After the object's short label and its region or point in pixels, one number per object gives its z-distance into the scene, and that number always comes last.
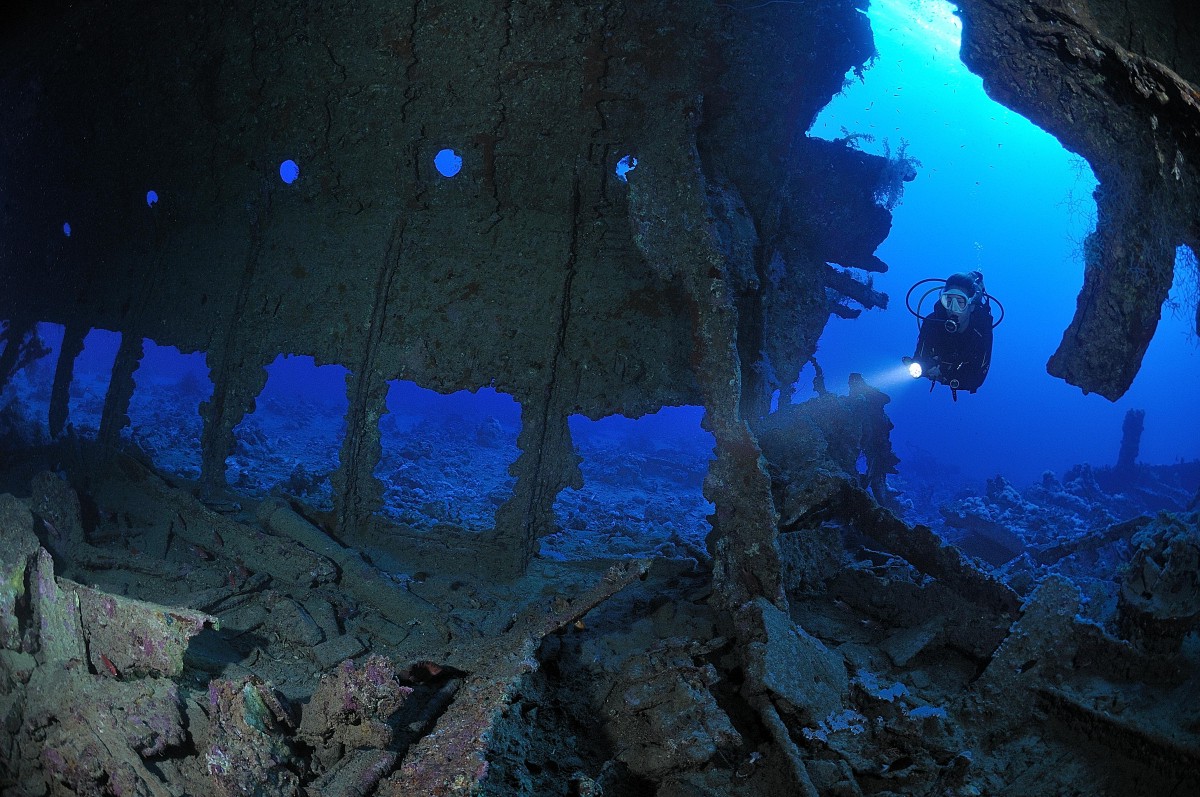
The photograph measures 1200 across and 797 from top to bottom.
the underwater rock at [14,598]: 3.79
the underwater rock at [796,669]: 4.17
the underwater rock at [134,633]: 3.41
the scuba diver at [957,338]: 6.16
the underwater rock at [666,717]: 3.72
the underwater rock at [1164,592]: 3.88
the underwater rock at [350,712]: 3.19
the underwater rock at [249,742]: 2.87
